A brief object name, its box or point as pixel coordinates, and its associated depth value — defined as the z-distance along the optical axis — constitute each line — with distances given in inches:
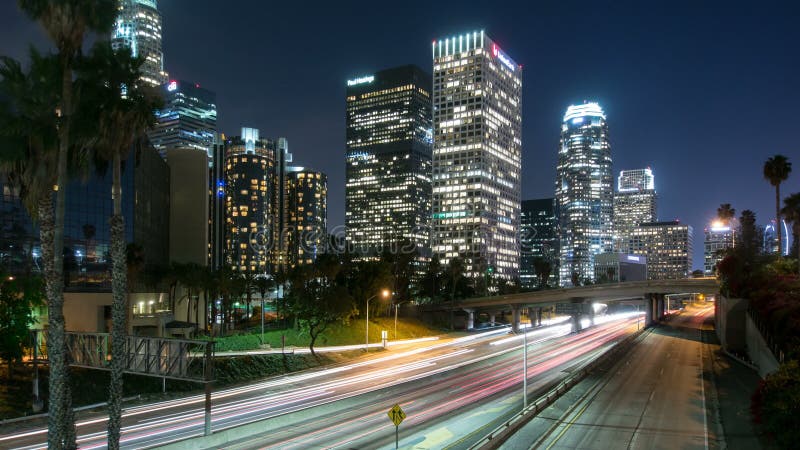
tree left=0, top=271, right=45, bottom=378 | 1811.0
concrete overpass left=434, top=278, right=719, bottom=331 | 4010.8
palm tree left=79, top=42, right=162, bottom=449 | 842.8
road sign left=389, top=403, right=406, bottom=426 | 974.4
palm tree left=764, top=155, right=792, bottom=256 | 3316.9
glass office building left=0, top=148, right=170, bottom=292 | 2699.3
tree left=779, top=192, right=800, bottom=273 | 3380.9
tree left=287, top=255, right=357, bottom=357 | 2765.7
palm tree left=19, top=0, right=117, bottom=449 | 784.3
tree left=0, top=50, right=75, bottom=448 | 786.2
